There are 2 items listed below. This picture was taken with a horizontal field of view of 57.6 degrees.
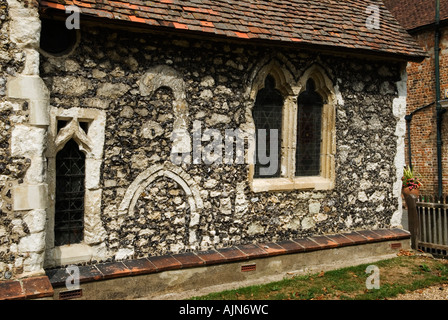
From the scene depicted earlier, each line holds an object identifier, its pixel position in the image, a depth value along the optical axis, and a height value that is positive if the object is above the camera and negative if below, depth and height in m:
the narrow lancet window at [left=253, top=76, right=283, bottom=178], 6.96 +0.77
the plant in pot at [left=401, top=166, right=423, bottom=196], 9.00 -0.19
